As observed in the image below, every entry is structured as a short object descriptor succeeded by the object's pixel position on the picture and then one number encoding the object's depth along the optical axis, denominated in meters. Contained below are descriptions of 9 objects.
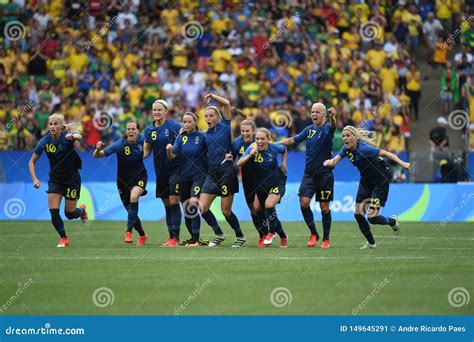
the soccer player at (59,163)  22.19
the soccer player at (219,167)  22.22
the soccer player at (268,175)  22.00
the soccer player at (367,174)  21.27
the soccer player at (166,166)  22.84
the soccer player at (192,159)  22.47
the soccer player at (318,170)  22.09
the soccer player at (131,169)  22.88
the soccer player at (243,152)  22.36
